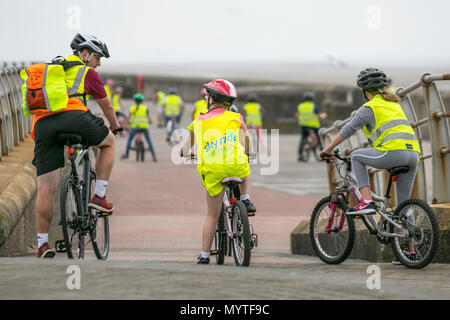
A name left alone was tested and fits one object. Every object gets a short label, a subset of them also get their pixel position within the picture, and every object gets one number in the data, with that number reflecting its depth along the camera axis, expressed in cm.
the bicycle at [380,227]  1509
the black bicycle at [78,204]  1565
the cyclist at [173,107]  6719
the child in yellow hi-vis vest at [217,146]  1575
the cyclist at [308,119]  5472
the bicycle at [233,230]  1551
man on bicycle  1562
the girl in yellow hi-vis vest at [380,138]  1592
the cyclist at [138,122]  5247
